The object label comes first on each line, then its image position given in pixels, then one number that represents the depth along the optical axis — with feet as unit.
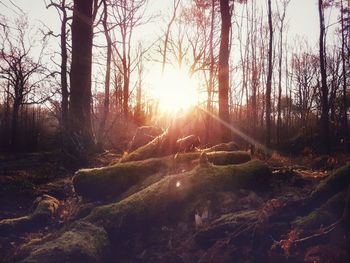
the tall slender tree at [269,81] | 68.85
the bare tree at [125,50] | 82.64
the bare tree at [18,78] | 84.69
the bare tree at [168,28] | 86.94
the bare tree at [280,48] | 92.37
